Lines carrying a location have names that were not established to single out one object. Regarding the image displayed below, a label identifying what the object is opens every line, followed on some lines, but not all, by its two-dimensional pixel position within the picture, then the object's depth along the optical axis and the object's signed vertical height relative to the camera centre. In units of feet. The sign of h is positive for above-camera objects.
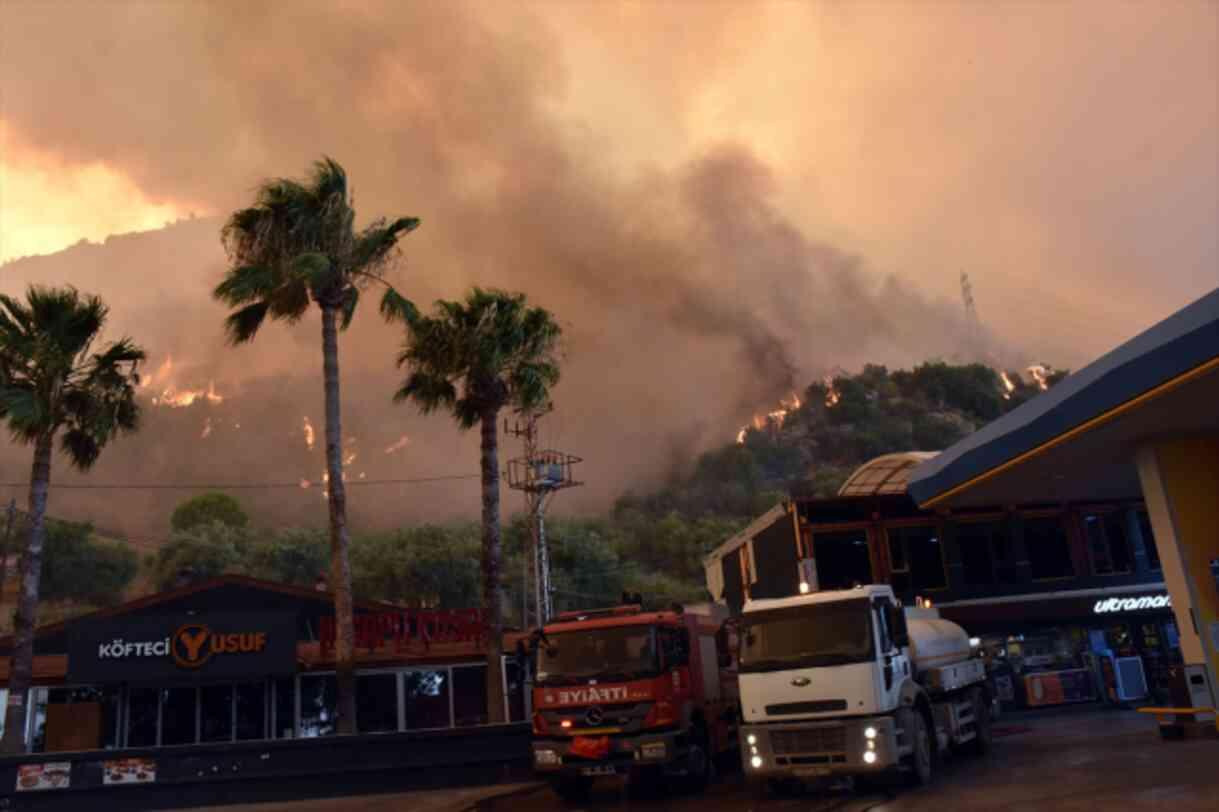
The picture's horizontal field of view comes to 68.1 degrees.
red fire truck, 49.21 -2.70
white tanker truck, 44.37 -3.00
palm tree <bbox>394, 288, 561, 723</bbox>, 73.82 +24.38
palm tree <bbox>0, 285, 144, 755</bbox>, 65.51 +22.98
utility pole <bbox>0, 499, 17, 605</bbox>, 141.79 +24.52
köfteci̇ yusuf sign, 78.33 +3.29
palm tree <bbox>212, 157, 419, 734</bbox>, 67.21 +30.45
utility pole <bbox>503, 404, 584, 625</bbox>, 124.36 +24.75
